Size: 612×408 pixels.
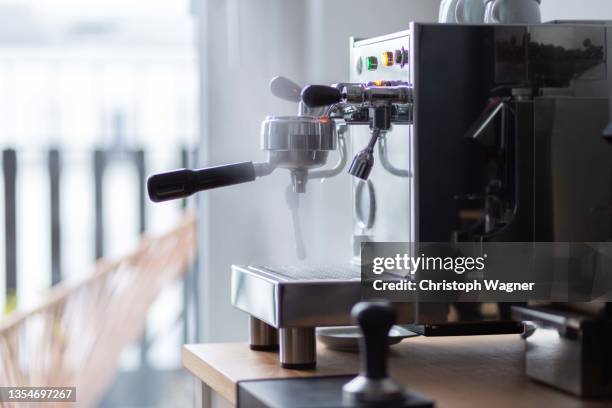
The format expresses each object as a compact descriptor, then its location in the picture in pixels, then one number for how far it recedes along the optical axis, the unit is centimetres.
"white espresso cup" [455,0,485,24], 191
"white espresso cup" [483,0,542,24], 185
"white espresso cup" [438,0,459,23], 194
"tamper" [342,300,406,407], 151
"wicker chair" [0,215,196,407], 267
